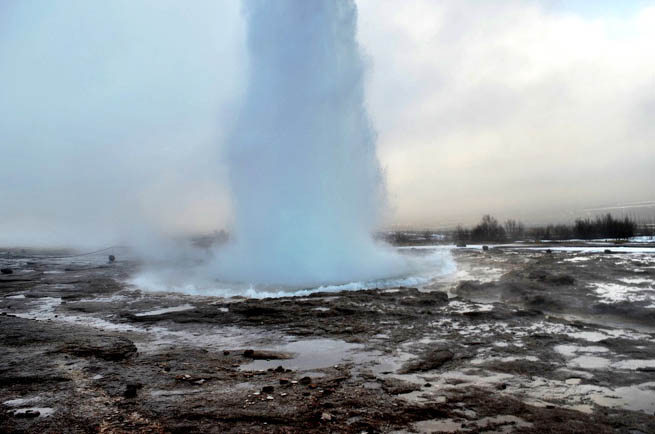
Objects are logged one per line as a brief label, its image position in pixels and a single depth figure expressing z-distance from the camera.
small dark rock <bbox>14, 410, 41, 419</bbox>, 4.08
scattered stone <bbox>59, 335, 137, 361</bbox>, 6.42
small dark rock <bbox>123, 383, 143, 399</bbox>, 4.62
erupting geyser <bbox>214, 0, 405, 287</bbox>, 15.80
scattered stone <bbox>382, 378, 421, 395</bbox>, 4.70
